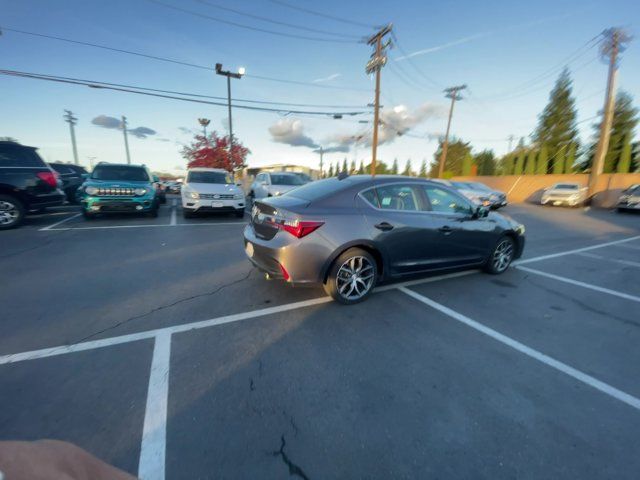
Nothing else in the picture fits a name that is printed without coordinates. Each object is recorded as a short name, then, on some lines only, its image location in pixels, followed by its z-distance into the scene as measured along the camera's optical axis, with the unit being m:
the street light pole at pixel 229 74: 19.08
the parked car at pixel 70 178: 12.40
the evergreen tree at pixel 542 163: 29.80
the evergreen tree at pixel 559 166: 27.56
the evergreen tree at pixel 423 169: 61.50
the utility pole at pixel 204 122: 33.00
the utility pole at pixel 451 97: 32.21
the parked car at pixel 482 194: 14.71
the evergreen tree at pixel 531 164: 30.30
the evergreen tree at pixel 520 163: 31.17
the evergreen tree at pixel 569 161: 27.16
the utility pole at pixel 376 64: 18.68
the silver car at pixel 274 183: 11.79
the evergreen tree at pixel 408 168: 65.14
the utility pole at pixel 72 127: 38.66
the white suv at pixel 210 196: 9.37
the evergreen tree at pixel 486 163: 39.53
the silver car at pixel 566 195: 17.60
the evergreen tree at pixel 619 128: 24.02
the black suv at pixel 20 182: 7.44
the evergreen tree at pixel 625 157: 22.53
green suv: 8.56
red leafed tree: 31.73
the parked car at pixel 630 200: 14.40
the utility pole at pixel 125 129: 41.19
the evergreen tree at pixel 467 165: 36.69
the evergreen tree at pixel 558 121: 32.56
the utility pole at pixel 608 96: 18.09
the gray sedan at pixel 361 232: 3.50
